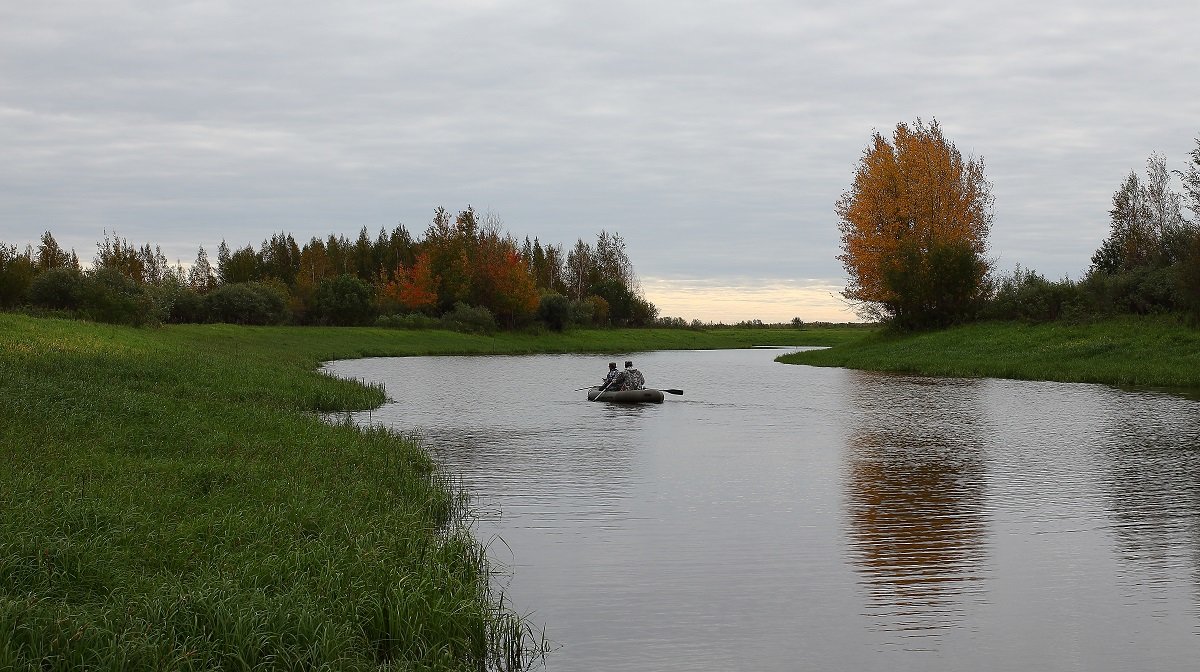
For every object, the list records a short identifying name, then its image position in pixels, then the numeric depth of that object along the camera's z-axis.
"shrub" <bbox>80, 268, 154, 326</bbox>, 52.33
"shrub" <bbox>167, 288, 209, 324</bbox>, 81.62
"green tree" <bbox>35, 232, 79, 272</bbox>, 96.00
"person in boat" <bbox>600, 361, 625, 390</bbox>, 34.91
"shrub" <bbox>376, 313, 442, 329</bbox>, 86.44
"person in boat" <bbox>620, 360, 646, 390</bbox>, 34.81
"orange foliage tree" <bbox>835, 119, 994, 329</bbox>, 58.09
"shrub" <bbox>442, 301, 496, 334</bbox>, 88.56
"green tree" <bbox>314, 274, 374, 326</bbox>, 90.44
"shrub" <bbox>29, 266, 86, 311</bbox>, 52.84
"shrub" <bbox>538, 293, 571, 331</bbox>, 96.38
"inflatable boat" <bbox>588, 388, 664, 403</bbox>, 33.72
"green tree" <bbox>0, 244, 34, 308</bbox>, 52.94
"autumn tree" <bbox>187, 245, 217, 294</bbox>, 122.51
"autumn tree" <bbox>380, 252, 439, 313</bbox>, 93.50
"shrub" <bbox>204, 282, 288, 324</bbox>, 81.50
